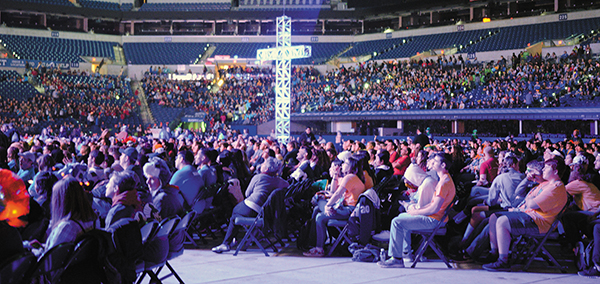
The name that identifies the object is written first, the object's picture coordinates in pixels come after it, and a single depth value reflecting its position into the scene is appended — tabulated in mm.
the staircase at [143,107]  36316
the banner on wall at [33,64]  38438
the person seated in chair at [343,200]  6840
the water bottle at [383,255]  6312
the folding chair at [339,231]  6621
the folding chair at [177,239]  4744
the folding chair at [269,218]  6773
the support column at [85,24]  48250
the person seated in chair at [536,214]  5766
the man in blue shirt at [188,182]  7330
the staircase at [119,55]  45969
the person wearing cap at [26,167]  7633
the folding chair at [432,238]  6051
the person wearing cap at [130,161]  7629
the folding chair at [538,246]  5820
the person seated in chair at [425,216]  6051
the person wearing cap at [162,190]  5950
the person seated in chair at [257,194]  7012
